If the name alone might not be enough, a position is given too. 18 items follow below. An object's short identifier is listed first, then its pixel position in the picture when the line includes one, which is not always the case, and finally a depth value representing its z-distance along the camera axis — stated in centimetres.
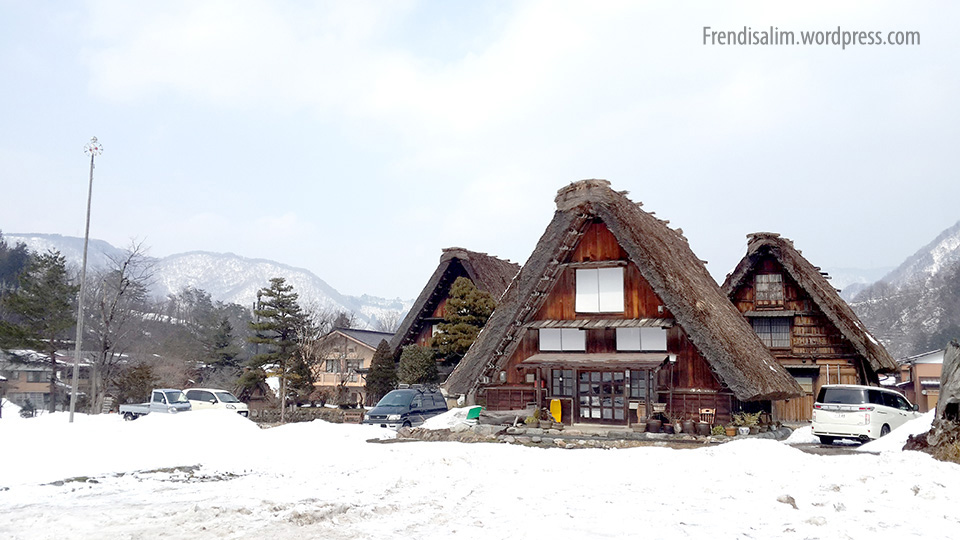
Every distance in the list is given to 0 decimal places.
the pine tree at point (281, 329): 3947
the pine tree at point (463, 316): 3350
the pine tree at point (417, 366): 3466
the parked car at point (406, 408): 2544
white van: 1920
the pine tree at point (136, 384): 4081
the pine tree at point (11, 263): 6419
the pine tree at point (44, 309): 4197
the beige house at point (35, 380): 5288
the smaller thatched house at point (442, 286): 3766
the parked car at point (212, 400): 3072
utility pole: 2679
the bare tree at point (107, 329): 3711
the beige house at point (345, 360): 4894
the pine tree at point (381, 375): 3744
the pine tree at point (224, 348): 5650
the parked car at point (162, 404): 2975
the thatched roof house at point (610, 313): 2203
